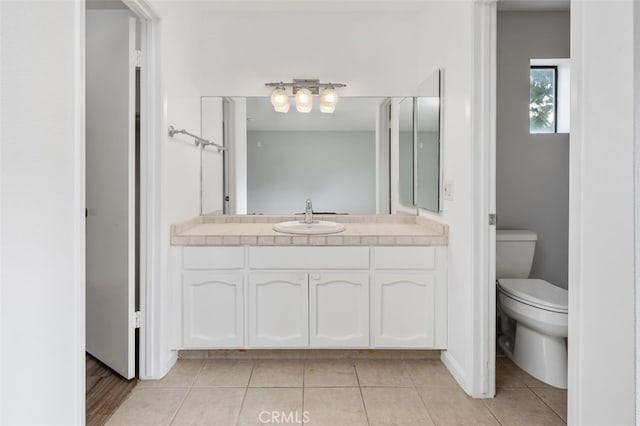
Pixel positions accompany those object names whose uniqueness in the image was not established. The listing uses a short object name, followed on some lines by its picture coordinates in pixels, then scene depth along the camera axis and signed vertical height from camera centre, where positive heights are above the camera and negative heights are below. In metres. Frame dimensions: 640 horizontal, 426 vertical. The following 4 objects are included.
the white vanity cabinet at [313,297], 2.29 -0.57
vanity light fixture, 2.84 +0.80
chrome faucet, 2.71 -0.08
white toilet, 2.06 -0.61
